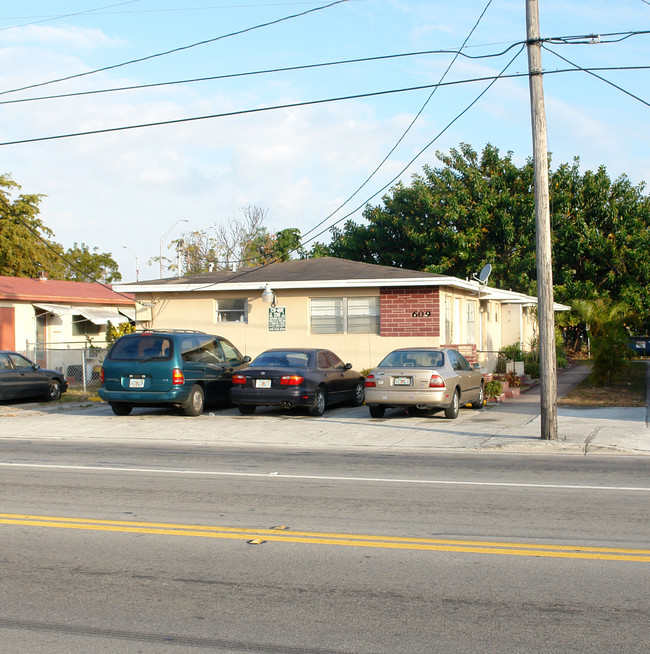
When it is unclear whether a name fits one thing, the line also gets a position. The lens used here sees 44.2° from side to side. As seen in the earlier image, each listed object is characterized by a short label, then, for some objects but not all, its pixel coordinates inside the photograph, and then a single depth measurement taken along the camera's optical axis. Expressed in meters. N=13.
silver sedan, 16.09
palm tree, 22.44
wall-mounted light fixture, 21.64
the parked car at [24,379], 20.16
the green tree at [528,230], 37.12
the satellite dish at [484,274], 24.27
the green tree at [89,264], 68.09
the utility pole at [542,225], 13.68
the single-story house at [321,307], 21.08
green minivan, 16.94
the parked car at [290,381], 16.95
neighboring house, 28.47
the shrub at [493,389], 20.31
